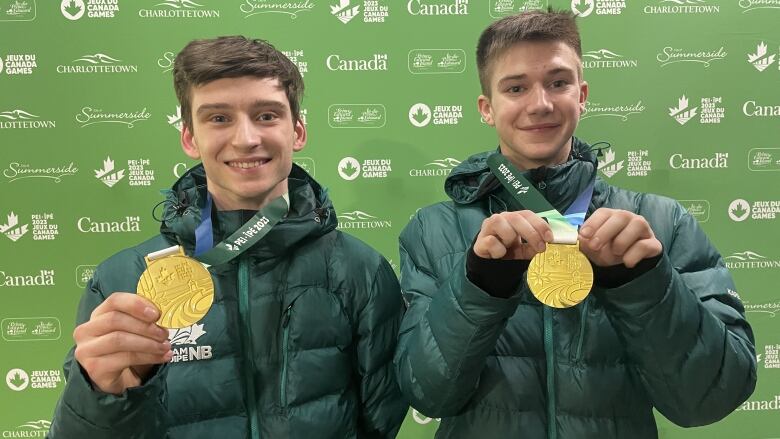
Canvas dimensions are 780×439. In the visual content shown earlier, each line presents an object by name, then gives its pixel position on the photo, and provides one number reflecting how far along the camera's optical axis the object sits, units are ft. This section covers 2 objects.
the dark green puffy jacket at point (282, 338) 3.50
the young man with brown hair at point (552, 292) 2.96
